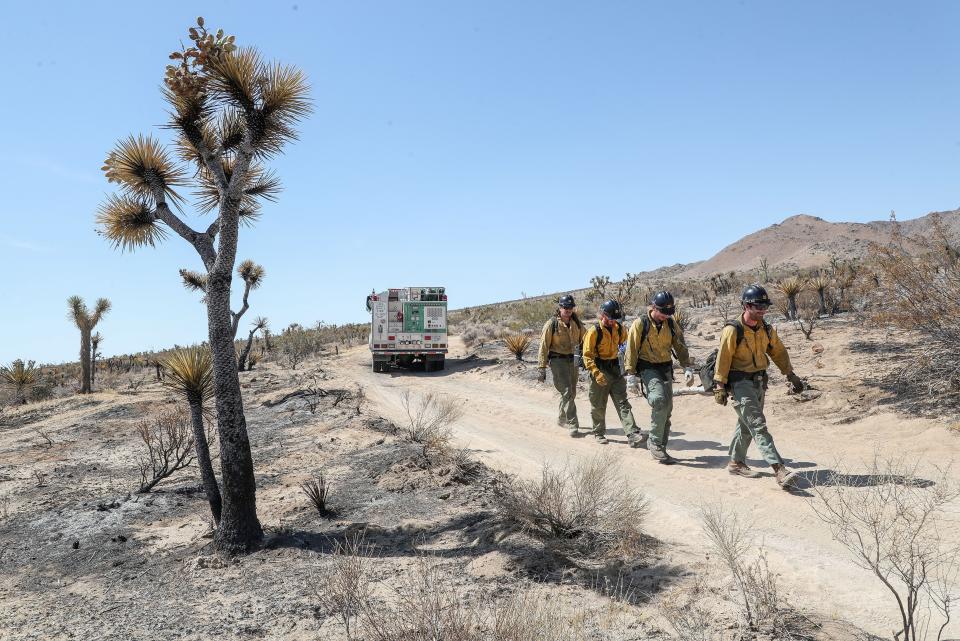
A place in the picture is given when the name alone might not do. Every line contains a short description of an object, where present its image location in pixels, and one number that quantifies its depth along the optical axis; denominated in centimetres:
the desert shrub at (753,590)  345
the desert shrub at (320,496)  613
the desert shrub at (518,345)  1820
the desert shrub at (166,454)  774
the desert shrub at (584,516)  460
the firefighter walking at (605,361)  861
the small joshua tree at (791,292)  1677
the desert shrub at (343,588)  352
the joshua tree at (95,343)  2326
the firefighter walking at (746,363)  643
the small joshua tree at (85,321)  2045
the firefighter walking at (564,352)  972
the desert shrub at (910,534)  333
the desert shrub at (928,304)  833
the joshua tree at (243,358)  2231
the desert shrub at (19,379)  2095
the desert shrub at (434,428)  843
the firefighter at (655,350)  758
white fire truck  1959
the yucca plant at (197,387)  586
